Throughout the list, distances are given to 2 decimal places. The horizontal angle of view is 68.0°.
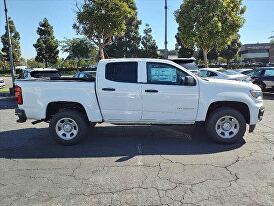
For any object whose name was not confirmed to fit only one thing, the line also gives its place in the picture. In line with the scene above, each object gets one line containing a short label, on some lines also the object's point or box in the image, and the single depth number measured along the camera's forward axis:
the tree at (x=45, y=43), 30.33
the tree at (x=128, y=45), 30.38
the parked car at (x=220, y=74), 9.65
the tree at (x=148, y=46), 30.74
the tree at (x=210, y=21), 15.01
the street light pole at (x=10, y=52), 11.40
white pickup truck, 4.32
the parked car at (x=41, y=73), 8.89
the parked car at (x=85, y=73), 9.07
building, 63.50
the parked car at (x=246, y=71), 11.64
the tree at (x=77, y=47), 32.87
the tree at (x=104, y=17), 12.23
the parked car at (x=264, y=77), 10.58
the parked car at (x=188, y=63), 9.16
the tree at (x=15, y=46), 36.50
